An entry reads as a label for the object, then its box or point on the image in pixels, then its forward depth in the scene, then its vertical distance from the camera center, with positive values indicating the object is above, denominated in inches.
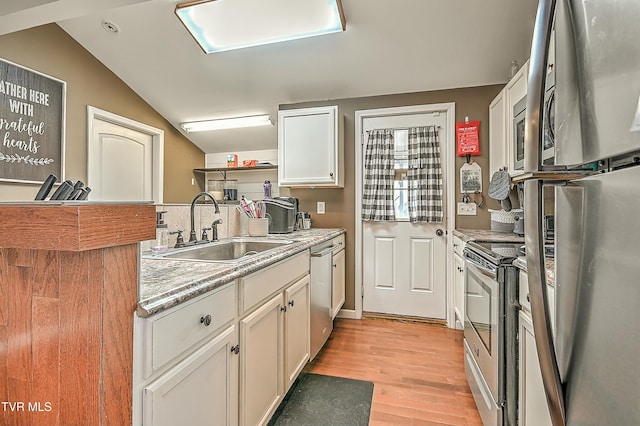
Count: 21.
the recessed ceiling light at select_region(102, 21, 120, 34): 101.9 +63.4
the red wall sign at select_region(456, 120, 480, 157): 113.8 +29.1
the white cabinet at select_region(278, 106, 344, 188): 115.0 +26.0
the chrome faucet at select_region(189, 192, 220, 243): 70.5 -3.8
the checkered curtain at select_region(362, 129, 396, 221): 123.4 +15.0
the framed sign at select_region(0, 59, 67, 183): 92.3 +29.2
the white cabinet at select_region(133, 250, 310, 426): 31.6 -19.2
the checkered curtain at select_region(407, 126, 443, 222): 118.1 +15.4
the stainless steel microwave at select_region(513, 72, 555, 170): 79.3 +22.1
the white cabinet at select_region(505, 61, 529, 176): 78.9 +30.6
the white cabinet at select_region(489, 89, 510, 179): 96.0 +27.0
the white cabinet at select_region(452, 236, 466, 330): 100.7 -23.0
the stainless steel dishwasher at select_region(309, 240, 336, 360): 84.7 -23.7
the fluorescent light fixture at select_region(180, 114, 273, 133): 139.4 +43.0
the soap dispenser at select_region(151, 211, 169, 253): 61.7 -4.4
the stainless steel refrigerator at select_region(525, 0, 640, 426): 14.6 +0.4
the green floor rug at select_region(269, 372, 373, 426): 64.8 -43.4
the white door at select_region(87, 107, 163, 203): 122.3 +23.9
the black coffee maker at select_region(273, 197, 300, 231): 110.9 +4.1
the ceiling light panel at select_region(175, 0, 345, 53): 85.6 +57.9
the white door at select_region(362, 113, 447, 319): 120.6 -17.5
